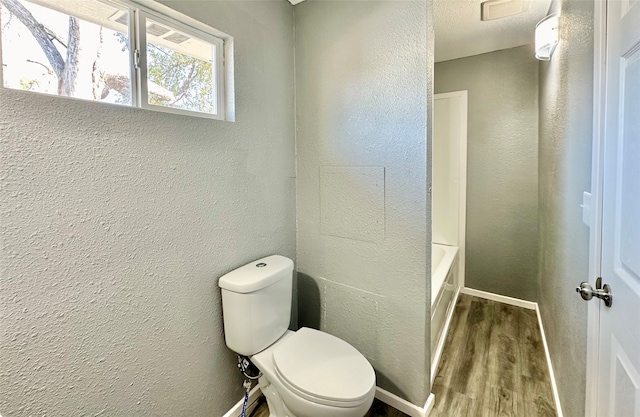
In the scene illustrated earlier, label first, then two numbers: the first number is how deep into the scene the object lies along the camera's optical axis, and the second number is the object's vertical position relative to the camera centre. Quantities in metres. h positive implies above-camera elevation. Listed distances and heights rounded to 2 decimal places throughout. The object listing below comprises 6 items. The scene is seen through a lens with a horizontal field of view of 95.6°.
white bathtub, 1.83 -0.71
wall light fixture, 1.64 +0.90
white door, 0.73 -0.08
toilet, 1.12 -0.72
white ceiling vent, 1.88 +1.23
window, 0.89 +0.53
